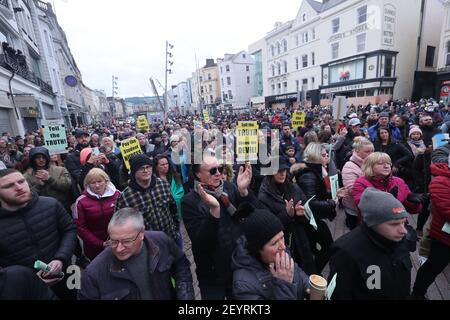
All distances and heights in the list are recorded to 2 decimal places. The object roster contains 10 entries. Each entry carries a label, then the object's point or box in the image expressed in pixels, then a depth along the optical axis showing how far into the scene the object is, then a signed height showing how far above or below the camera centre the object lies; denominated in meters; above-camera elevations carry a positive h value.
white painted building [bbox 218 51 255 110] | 53.75 +6.67
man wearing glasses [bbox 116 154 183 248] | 2.76 -0.95
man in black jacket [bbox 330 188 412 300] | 1.85 -1.24
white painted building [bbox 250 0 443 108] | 24.28 +5.89
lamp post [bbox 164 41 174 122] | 18.08 +3.84
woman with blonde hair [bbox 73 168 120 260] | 2.87 -1.09
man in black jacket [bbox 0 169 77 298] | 2.16 -1.00
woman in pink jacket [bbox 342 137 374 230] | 3.29 -1.03
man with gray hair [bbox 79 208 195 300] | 1.76 -1.14
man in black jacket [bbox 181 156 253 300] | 2.14 -1.16
